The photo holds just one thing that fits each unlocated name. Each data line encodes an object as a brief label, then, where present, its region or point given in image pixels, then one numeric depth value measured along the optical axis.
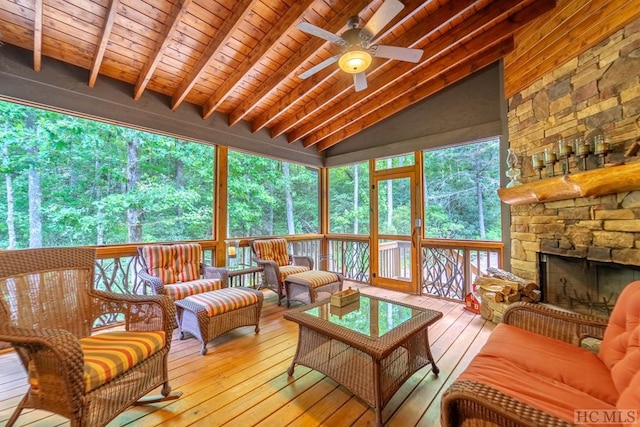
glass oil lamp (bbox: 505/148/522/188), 3.28
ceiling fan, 2.11
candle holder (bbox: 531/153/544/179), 2.98
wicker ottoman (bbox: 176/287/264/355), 2.51
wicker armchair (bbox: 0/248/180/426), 1.33
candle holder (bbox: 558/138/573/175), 2.69
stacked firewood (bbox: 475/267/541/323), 3.11
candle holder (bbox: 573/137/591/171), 2.51
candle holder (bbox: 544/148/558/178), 2.84
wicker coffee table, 1.69
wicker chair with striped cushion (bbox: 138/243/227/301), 2.90
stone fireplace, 2.29
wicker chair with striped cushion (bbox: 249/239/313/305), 3.90
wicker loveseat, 1.04
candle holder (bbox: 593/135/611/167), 2.36
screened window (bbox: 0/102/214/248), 2.93
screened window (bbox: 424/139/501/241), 3.94
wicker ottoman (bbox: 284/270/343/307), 3.57
